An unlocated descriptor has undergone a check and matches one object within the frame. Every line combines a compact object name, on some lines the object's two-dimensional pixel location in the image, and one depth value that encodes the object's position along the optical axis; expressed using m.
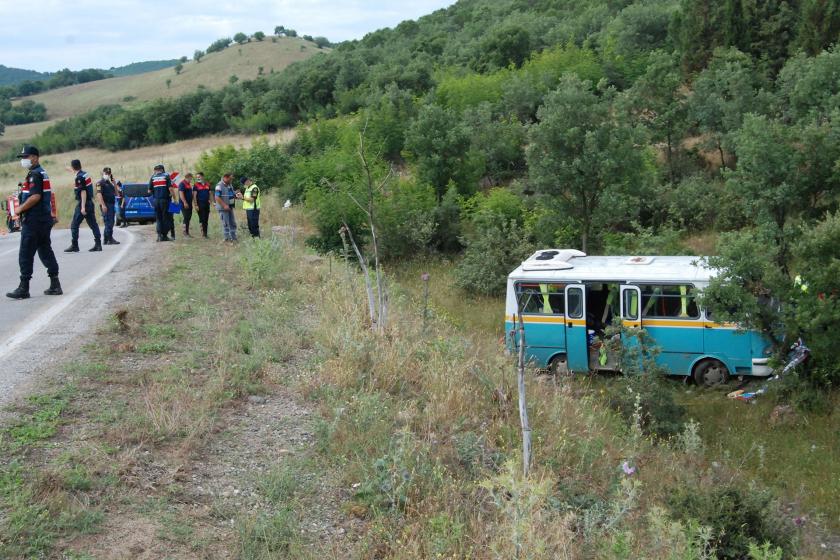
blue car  27.03
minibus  14.95
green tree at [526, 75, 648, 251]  22.73
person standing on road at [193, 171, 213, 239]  18.66
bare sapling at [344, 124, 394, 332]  8.28
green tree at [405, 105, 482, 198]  32.99
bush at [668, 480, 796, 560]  5.62
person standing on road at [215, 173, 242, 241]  17.48
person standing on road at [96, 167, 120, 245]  16.81
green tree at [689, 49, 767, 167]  33.09
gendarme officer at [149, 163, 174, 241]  17.72
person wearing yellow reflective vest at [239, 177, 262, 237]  18.11
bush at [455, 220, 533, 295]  24.28
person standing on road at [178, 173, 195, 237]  19.27
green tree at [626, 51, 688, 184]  34.56
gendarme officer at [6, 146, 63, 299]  9.73
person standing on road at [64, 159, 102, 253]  14.22
